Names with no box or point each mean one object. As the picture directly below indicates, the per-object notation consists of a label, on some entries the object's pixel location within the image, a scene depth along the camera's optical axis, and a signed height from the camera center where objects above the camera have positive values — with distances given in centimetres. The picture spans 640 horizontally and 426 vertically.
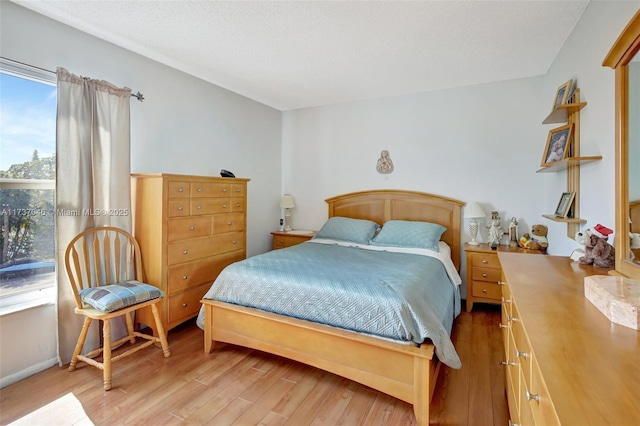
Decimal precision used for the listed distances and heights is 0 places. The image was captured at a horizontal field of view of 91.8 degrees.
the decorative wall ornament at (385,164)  389 +57
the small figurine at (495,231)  329 -23
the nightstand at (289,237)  406 -39
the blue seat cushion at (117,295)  203 -61
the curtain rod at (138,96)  268 +97
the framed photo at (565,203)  214 +5
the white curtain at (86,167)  218 +30
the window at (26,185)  205 +15
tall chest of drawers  251 -23
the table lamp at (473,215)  328 -6
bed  165 -88
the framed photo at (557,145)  217 +49
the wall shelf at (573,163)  199 +31
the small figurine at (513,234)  325 -26
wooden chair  204 -58
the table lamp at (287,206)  437 +3
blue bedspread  175 -55
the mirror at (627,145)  119 +27
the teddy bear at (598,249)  141 -18
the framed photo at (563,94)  217 +86
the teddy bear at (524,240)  307 -31
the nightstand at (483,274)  310 -66
